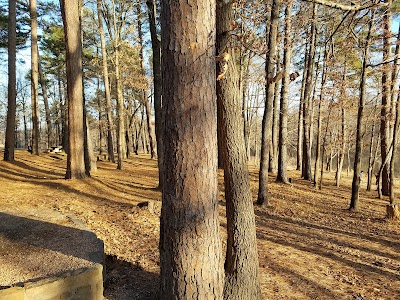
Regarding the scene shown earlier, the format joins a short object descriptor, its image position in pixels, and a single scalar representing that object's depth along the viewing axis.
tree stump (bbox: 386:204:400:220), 8.29
